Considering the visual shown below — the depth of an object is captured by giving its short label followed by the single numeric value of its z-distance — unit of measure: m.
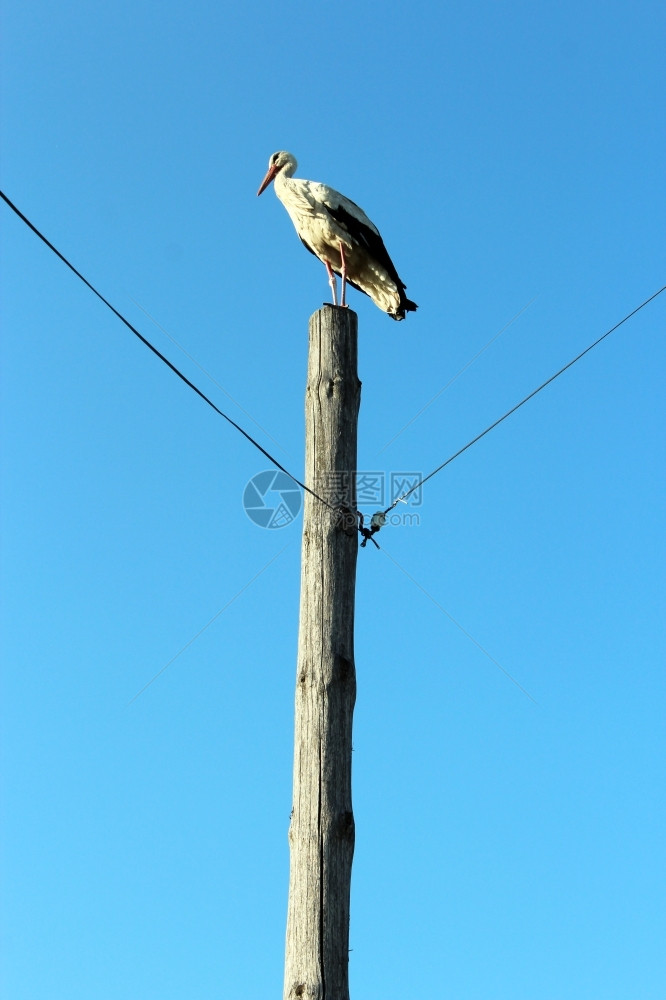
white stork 7.01
